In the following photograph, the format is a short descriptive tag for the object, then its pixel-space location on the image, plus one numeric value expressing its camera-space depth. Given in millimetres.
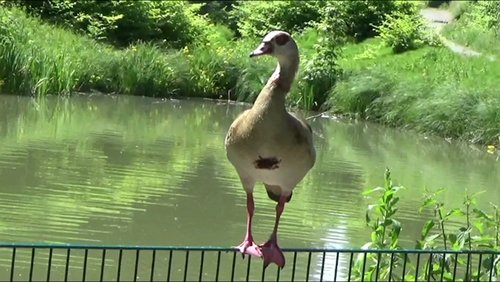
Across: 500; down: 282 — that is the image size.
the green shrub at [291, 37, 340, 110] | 19000
